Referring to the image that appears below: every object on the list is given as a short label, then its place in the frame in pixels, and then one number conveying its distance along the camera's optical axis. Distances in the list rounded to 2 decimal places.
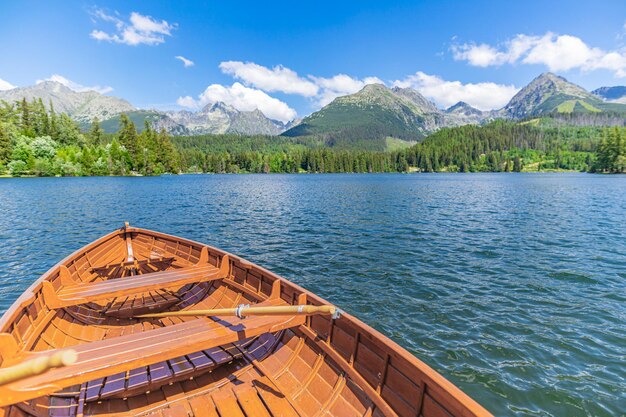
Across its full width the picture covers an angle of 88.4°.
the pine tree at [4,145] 109.19
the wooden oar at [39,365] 2.25
